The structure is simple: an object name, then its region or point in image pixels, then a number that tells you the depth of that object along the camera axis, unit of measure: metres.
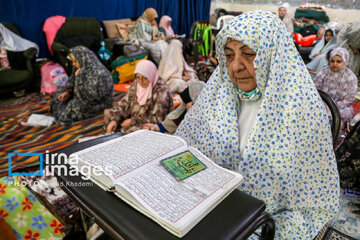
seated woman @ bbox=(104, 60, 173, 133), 2.28
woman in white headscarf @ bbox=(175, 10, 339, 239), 0.83
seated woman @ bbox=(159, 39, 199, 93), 3.83
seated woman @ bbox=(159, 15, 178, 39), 6.05
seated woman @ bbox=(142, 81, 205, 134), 1.92
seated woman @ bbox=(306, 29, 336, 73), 4.47
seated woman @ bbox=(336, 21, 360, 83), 4.56
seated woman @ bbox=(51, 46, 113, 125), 2.71
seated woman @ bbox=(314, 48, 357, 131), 2.71
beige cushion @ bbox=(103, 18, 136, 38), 5.16
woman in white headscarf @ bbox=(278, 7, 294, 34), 5.48
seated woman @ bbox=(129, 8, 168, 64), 4.88
